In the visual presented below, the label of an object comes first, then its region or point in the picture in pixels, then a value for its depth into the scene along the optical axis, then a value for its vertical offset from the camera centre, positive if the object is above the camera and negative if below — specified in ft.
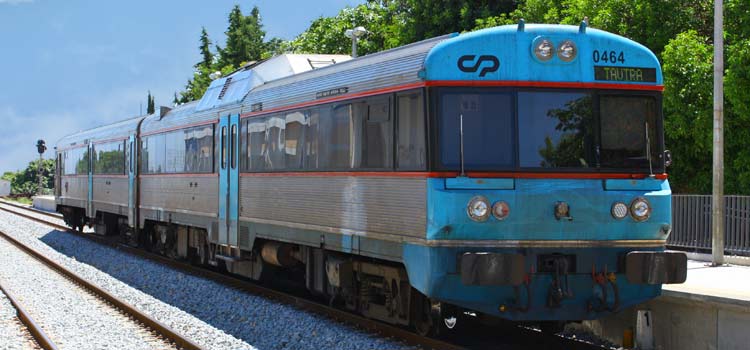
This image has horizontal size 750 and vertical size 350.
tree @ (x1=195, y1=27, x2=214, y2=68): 309.83 +36.11
